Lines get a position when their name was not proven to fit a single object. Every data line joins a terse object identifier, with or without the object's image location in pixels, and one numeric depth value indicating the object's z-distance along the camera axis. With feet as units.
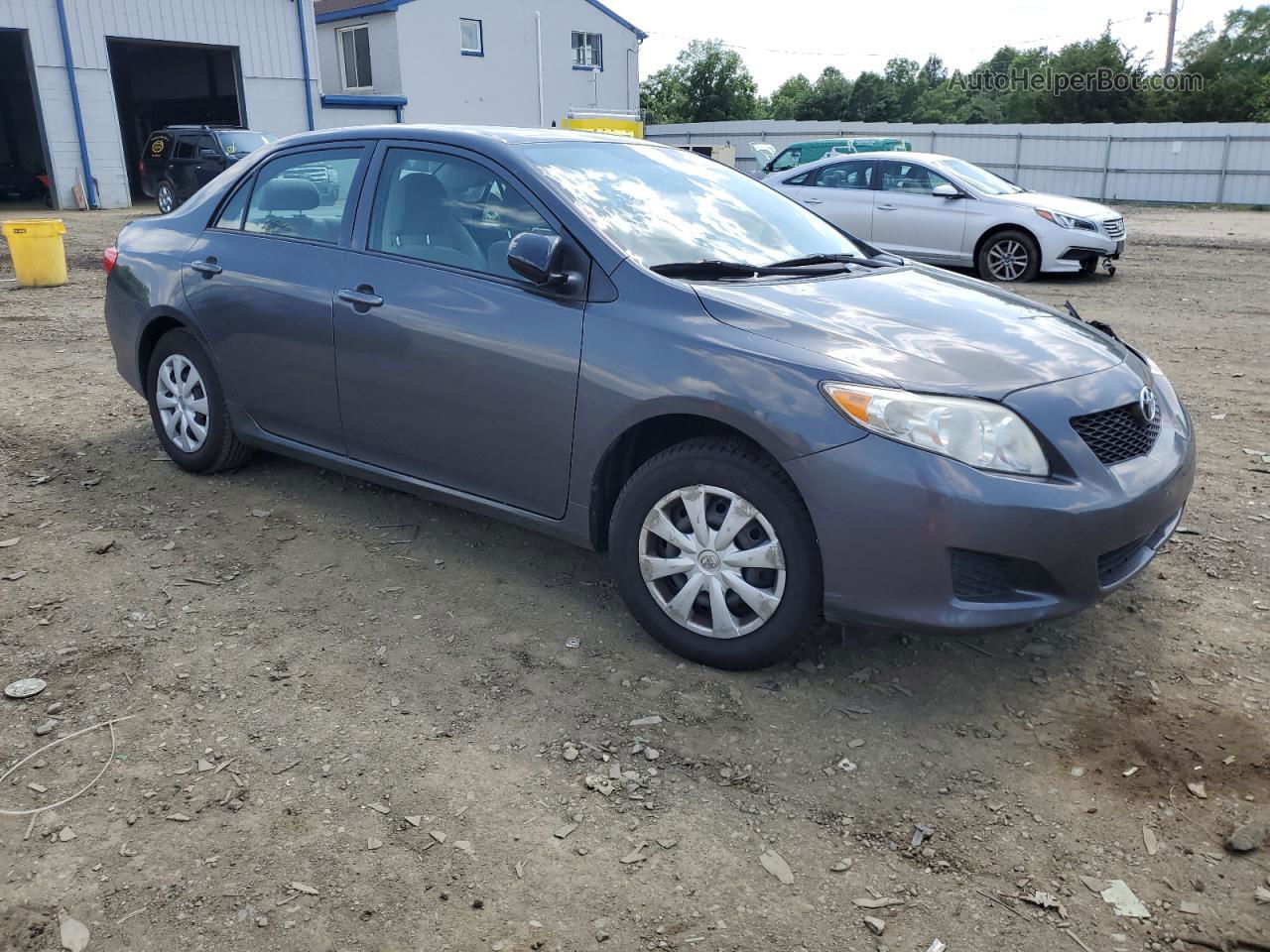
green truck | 71.77
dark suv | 71.31
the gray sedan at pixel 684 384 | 10.20
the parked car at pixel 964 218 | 41.42
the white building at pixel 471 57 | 107.45
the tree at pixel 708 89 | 182.50
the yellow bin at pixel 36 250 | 39.32
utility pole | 147.74
